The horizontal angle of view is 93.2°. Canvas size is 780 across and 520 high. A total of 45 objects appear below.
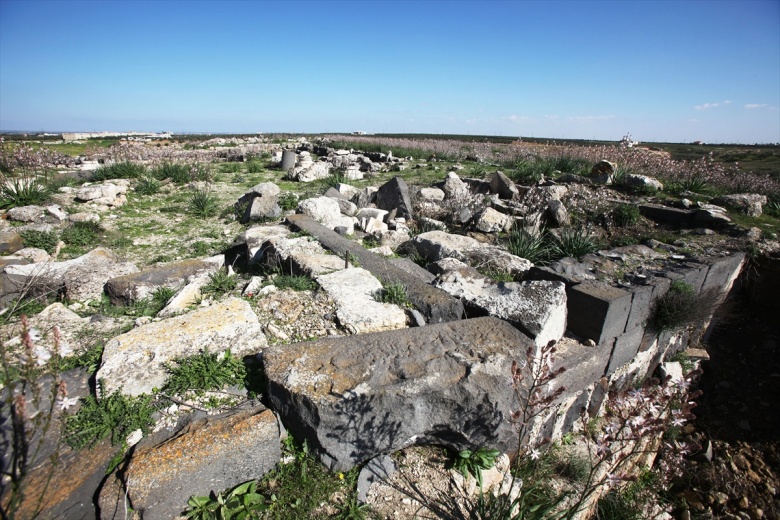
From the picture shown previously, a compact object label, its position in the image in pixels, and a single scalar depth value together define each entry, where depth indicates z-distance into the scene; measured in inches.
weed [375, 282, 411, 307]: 132.0
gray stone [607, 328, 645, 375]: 143.5
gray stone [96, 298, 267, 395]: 93.4
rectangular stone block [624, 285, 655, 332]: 137.9
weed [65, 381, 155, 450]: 81.2
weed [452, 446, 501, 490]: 93.2
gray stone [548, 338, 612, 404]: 122.8
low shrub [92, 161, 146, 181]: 343.6
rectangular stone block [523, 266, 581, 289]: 137.7
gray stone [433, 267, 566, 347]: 114.5
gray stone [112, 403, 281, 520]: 73.2
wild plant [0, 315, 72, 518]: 48.3
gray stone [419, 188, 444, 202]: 294.7
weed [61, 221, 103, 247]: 199.0
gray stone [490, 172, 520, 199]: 306.7
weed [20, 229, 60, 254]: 186.2
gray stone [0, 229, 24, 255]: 169.6
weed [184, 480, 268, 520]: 74.4
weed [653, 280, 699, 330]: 149.9
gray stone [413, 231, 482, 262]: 177.5
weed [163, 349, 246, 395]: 94.2
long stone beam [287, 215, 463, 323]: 125.6
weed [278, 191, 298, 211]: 268.7
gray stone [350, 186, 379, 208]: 289.7
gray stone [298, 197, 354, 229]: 233.9
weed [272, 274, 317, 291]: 140.6
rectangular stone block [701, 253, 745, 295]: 169.6
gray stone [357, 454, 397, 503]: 85.2
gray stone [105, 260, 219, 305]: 139.7
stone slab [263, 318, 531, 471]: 85.2
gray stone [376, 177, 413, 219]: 258.7
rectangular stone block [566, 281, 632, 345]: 125.8
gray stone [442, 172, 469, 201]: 295.0
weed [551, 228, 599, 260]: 187.8
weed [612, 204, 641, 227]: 238.2
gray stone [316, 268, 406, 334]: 120.6
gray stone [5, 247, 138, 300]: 135.2
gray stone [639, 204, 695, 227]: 236.1
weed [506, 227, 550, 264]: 189.0
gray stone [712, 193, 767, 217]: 260.5
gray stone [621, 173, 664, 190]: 312.2
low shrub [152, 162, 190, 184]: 359.6
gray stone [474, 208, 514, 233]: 236.1
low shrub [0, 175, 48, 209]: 234.4
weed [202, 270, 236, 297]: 147.6
